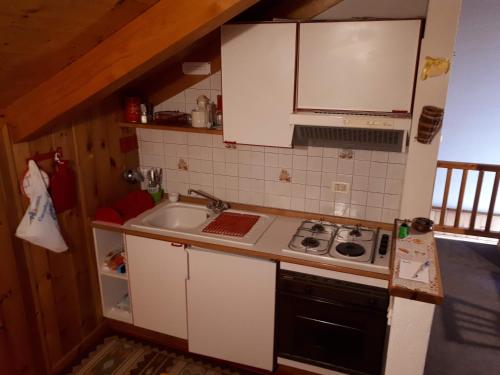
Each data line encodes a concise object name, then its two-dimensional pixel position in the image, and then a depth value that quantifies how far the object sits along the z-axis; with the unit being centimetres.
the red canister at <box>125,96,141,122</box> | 271
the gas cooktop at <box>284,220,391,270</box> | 214
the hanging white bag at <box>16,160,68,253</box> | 214
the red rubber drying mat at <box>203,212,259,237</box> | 246
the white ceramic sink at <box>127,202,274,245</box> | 240
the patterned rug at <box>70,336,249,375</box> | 252
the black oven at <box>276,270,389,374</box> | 210
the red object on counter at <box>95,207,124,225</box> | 256
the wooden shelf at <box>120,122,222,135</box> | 247
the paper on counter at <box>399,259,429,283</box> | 173
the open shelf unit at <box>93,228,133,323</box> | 268
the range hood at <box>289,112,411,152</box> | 198
